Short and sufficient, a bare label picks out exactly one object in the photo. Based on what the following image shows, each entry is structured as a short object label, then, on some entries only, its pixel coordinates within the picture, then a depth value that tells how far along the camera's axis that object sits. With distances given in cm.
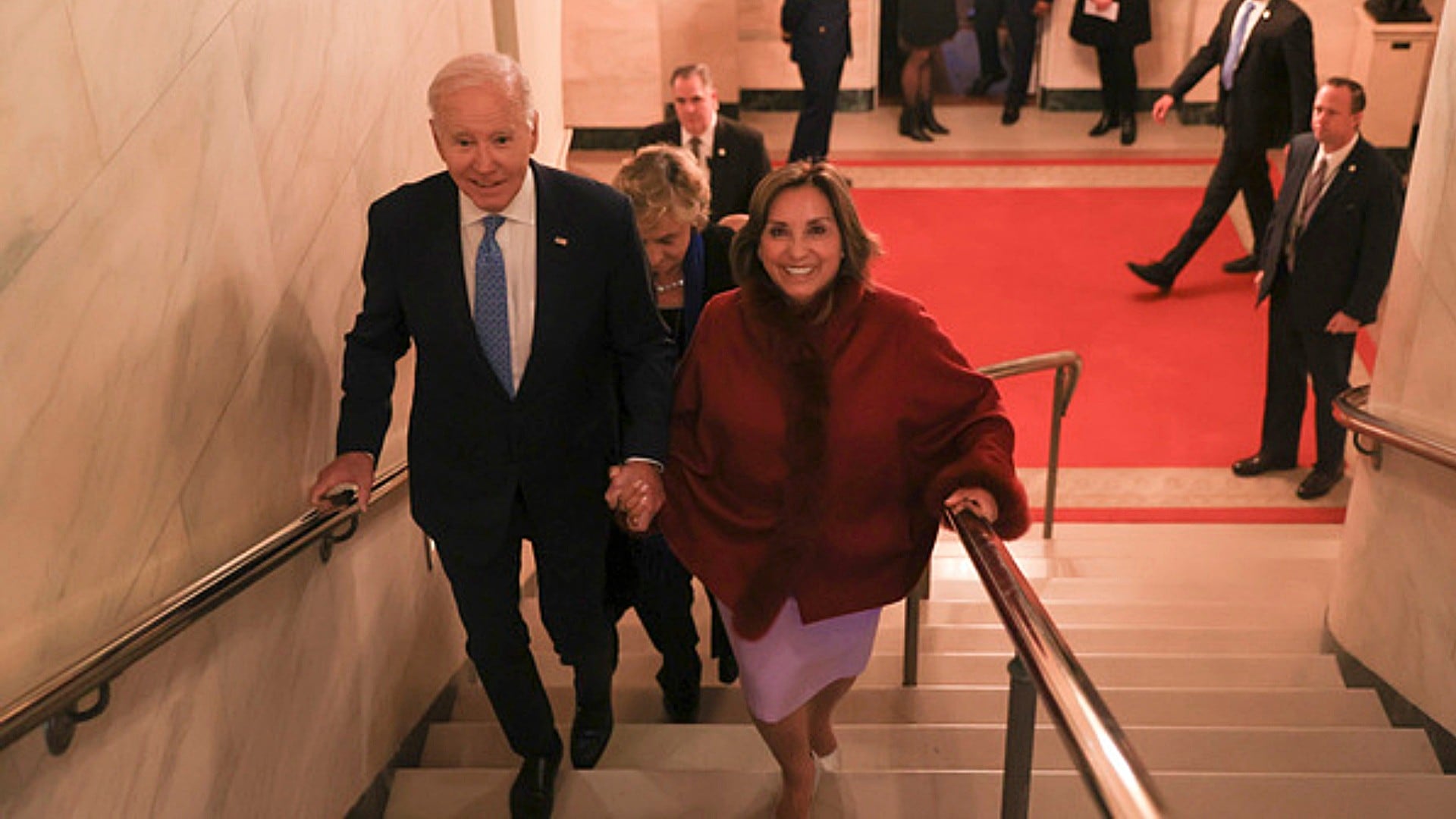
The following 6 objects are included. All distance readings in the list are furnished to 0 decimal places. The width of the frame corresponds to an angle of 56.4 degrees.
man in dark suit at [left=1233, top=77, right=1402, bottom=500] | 573
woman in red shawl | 283
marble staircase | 321
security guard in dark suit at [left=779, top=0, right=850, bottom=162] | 1008
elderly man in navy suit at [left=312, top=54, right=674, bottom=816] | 284
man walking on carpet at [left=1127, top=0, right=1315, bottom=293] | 764
